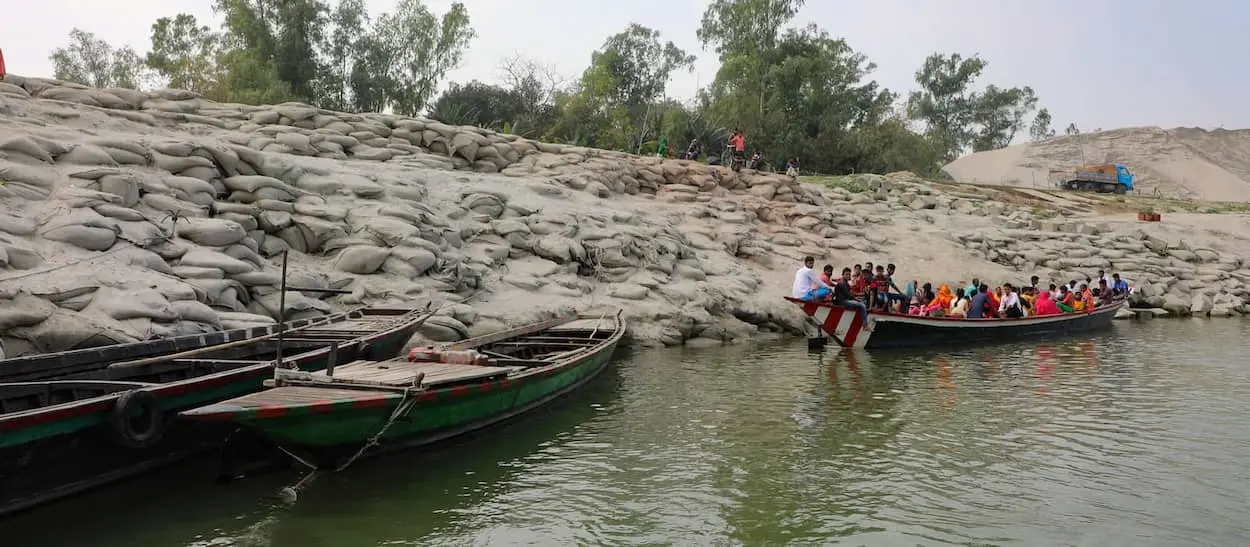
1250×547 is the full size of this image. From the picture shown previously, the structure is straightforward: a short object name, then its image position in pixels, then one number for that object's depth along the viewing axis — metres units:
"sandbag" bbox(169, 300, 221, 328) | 10.56
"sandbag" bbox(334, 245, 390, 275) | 15.07
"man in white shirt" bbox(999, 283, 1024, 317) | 18.20
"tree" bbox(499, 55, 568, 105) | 38.41
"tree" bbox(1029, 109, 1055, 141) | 74.25
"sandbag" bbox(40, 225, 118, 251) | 11.57
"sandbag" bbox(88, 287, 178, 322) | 10.10
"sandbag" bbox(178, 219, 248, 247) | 13.41
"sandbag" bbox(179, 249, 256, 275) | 12.48
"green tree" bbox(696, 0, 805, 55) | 42.28
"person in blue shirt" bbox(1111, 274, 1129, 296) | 22.67
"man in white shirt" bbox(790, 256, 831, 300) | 15.45
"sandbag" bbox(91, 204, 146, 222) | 12.62
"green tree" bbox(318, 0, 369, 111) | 40.53
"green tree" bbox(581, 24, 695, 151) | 47.98
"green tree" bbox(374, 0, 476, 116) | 41.62
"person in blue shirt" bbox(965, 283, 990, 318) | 17.50
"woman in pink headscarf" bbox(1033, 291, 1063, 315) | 19.09
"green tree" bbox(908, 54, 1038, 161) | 64.50
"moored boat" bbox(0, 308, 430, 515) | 5.99
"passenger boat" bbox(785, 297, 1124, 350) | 15.70
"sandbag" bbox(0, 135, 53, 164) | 13.44
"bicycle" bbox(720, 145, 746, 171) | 27.55
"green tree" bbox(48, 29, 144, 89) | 47.91
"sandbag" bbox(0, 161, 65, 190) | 12.56
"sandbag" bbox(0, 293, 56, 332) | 9.34
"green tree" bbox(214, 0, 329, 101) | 37.56
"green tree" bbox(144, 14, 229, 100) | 39.16
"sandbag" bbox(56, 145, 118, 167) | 14.01
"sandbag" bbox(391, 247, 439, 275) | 15.41
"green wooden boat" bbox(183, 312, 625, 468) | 6.63
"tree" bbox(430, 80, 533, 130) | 35.28
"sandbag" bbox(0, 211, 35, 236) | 11.34
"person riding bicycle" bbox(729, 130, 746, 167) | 27.88
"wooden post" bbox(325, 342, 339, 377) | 7.83
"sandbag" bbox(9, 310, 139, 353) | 9.44
